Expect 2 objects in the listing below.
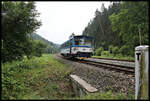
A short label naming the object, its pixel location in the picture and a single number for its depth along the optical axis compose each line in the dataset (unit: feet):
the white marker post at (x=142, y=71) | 6.27
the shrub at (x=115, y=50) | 82.91
